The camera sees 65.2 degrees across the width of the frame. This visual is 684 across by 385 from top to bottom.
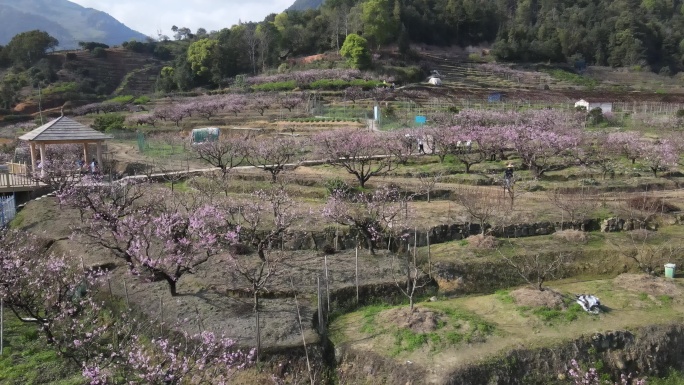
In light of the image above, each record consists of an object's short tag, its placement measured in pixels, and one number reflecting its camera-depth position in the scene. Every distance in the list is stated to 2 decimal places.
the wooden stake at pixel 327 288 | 13.61
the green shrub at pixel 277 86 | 65.94
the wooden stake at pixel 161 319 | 12.52
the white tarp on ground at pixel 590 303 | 12.45
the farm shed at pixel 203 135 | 40.09
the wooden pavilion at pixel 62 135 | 28.47
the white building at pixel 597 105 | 52.45
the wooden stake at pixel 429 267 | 15.92
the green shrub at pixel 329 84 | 65.06
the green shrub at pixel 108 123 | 49.69
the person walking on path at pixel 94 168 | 29.34
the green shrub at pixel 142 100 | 67.25
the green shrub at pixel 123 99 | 68.88
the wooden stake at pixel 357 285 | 14.48
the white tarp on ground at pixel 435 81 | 70.34
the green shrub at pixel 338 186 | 23.07
